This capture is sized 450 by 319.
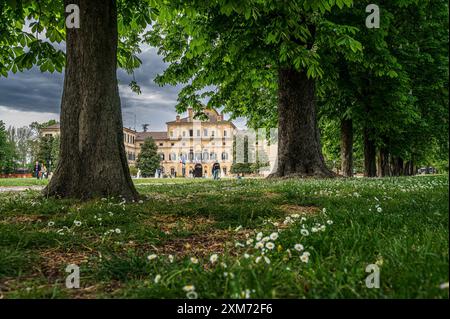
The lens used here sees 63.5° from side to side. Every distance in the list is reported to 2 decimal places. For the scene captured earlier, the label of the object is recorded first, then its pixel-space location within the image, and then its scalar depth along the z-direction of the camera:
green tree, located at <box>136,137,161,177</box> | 80.31
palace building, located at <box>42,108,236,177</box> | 99.44
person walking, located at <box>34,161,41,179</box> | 38.28
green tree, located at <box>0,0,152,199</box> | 6.46
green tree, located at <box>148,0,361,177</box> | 7.23
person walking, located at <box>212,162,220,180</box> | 36.12
